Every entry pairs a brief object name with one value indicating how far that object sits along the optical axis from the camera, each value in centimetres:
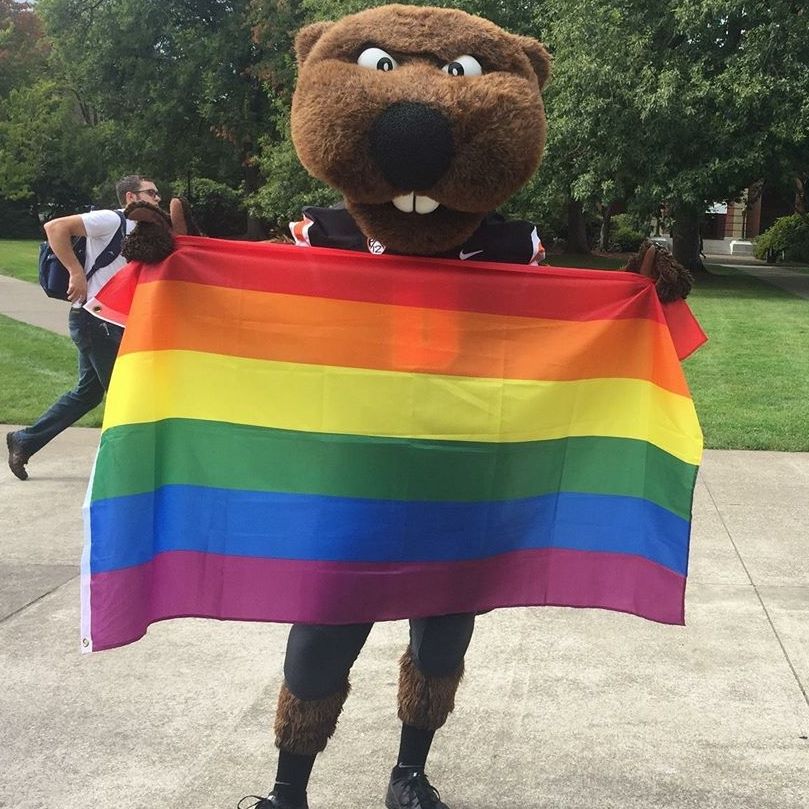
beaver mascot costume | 223
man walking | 521
